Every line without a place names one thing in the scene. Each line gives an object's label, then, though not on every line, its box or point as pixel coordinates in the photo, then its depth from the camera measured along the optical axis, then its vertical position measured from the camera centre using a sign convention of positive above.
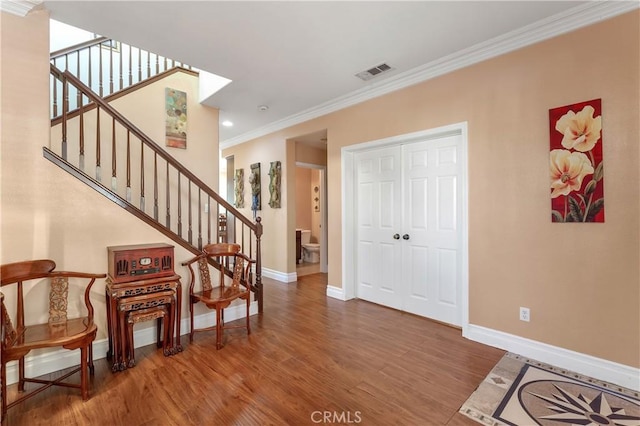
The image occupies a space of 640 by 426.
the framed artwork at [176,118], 3.79 +1.30
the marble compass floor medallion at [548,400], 1.78 -1.27
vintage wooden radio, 2.37 -0.40
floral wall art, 2.21 +0.40
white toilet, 7.01 -0.86
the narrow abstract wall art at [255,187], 5.62 +0.54
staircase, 3.03 +0.84
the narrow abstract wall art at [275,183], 5.17 +0.57
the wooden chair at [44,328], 1.79 -0.79
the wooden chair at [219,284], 2.71 -0.76
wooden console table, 2.32 -0.71
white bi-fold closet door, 3.17 -0.16
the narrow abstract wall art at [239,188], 6.08 +0.57
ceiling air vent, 3.12 +1.59
